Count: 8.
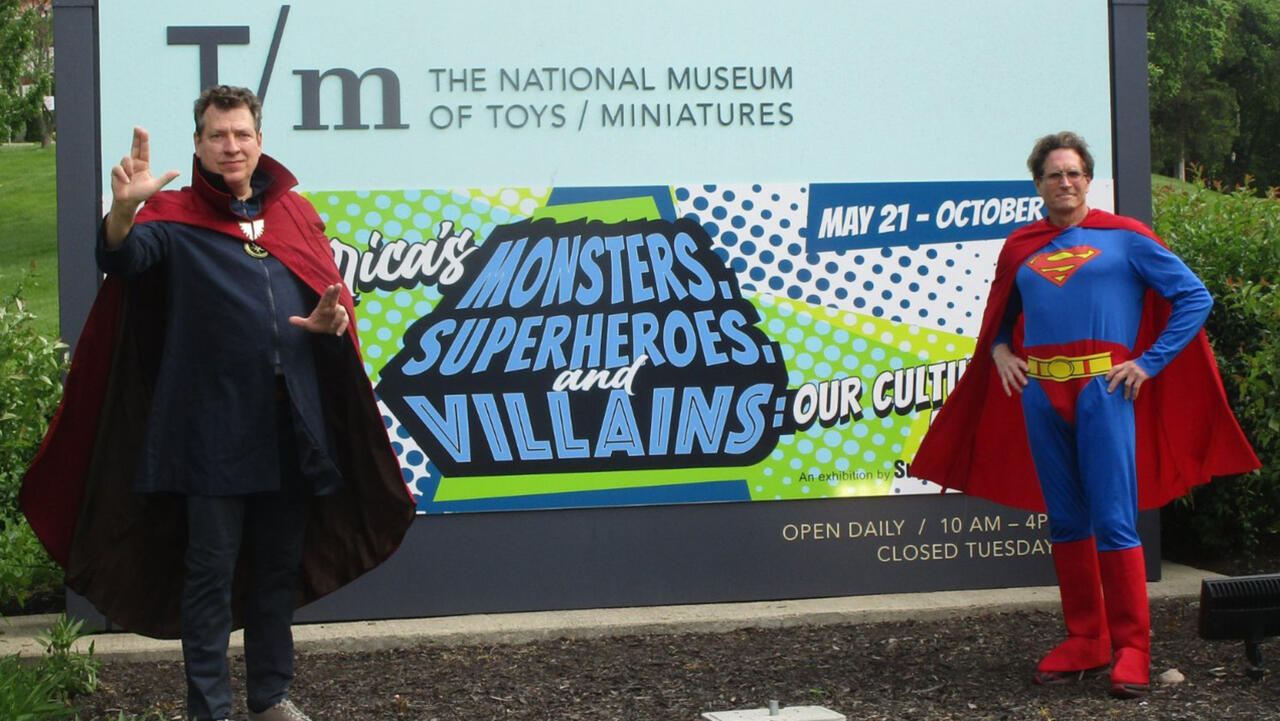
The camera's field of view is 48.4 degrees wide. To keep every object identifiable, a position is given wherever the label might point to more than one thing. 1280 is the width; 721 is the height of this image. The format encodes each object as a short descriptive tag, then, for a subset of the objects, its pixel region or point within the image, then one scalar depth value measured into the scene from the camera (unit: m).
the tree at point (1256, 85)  57.19
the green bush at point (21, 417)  5.40
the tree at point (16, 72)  17.50
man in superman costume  4.86
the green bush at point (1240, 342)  6.51
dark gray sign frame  5.79
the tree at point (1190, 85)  49.00
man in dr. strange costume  4.14
